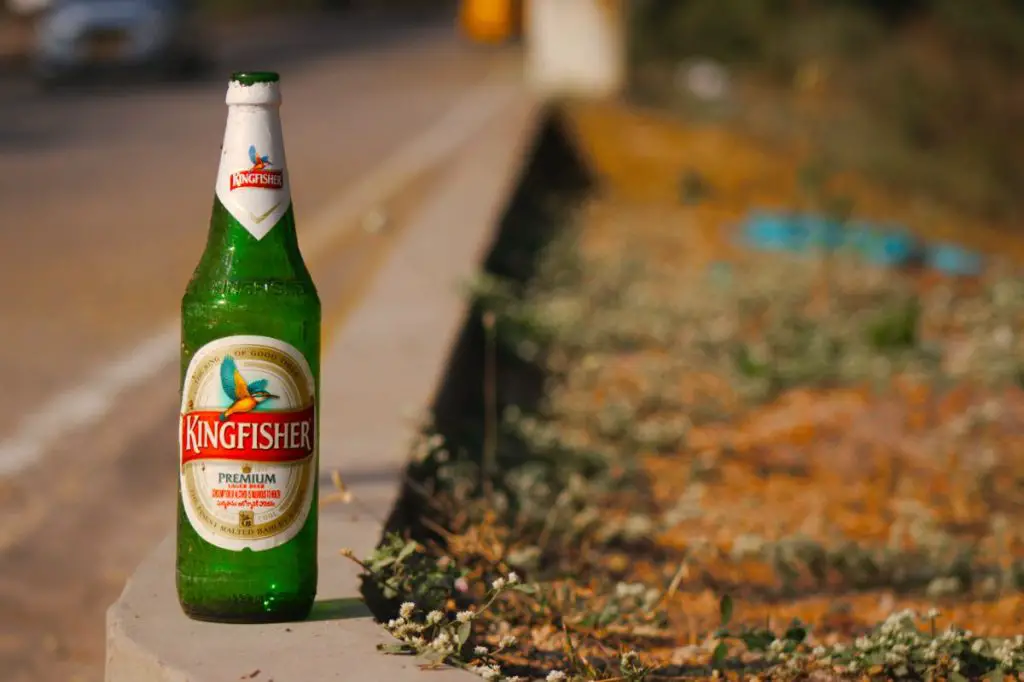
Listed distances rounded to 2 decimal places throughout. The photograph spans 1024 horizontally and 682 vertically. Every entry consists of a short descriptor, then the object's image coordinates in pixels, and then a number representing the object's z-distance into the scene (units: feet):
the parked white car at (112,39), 65.21
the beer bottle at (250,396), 9.68
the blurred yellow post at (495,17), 80.79
